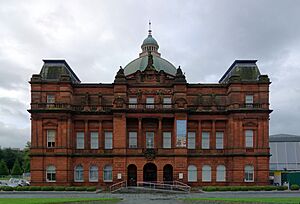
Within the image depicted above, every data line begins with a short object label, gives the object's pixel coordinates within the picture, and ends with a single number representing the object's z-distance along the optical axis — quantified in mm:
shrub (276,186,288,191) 53812
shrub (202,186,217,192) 52481
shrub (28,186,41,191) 53000
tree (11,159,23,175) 112375
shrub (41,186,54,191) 53128
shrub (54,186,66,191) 52906
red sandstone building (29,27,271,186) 58375
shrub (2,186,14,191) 52166
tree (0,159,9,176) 116100
